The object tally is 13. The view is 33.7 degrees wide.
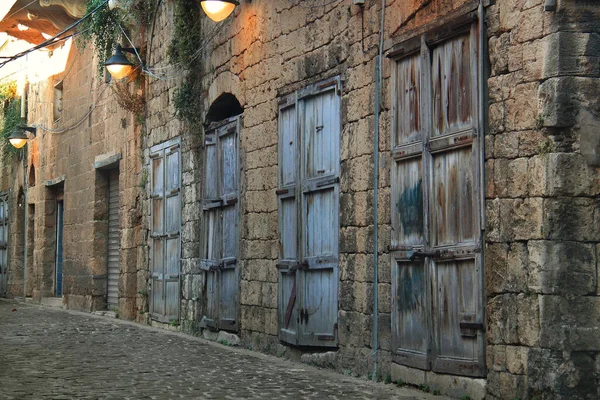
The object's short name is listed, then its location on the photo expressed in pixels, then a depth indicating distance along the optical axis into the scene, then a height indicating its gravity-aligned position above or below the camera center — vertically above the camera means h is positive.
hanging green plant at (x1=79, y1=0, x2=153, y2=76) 14.12 +3.96
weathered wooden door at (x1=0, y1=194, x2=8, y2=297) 23.56 +1.06
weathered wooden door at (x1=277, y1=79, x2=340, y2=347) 8.66 +0.68
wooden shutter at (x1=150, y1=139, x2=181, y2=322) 12.70 +0.78
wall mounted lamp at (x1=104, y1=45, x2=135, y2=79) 13.32 +3.00
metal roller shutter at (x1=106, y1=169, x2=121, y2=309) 16.17 +0.75
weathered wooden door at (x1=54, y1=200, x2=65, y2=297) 19.98 +0.75
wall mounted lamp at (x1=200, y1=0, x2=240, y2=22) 9.91 +2.81
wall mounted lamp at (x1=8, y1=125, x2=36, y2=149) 20.12 +3.07
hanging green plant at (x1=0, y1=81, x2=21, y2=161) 22.36 +3.99
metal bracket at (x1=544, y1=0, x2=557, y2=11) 5.91 +1.69
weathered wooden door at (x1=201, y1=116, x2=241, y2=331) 10.87 +0.73
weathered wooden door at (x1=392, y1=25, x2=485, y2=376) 6.61 +0.55
